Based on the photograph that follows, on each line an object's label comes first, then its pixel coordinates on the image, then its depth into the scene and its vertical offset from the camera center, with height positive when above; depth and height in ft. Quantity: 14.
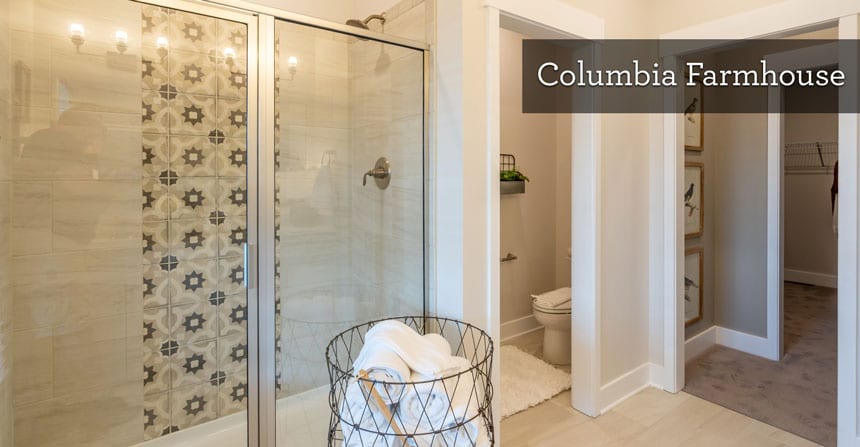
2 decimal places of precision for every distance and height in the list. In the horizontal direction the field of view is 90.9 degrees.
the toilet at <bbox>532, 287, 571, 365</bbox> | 8.93 -2.18
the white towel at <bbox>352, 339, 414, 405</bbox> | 3.96 -1.43
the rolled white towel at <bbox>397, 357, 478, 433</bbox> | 3.90 -1.74
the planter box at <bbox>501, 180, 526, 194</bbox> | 10.14 +0.83
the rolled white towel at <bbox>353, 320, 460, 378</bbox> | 4.20 -1.33
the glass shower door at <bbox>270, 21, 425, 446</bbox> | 5.51 +0.31
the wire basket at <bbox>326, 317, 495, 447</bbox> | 3.87 -1.80
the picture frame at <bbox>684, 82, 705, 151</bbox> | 9.05 +2.23
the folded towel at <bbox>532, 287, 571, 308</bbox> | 9.08 -1.70
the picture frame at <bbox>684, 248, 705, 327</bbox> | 9.45 -1.43
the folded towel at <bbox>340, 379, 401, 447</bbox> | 3.88 -1.85
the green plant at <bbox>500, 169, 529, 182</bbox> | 10.25 +1.10
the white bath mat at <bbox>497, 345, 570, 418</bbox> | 7.58 -3.16
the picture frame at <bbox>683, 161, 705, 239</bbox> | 9.18 +0.47
